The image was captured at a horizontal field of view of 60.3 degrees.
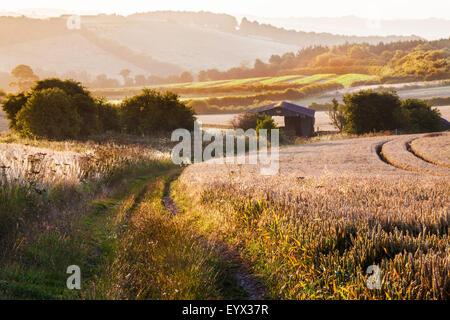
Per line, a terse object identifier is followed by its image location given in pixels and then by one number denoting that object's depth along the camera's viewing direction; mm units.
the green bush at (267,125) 40281
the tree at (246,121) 48831
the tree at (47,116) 31891
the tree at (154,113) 40969
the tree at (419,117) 46688
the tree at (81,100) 35844
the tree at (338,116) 52003
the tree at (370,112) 45594
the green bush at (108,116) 41938
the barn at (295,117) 50844
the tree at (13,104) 36312
